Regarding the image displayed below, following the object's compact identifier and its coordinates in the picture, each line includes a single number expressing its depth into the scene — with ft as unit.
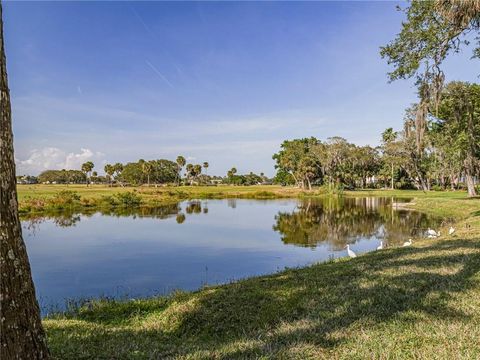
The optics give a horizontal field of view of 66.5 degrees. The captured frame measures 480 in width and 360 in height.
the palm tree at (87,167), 457.19
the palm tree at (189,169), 526.98
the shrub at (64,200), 155.94
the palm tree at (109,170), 475.48
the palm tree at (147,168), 431.43
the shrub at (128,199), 186.99
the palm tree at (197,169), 520.83
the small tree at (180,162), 516.49
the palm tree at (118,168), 481.46
